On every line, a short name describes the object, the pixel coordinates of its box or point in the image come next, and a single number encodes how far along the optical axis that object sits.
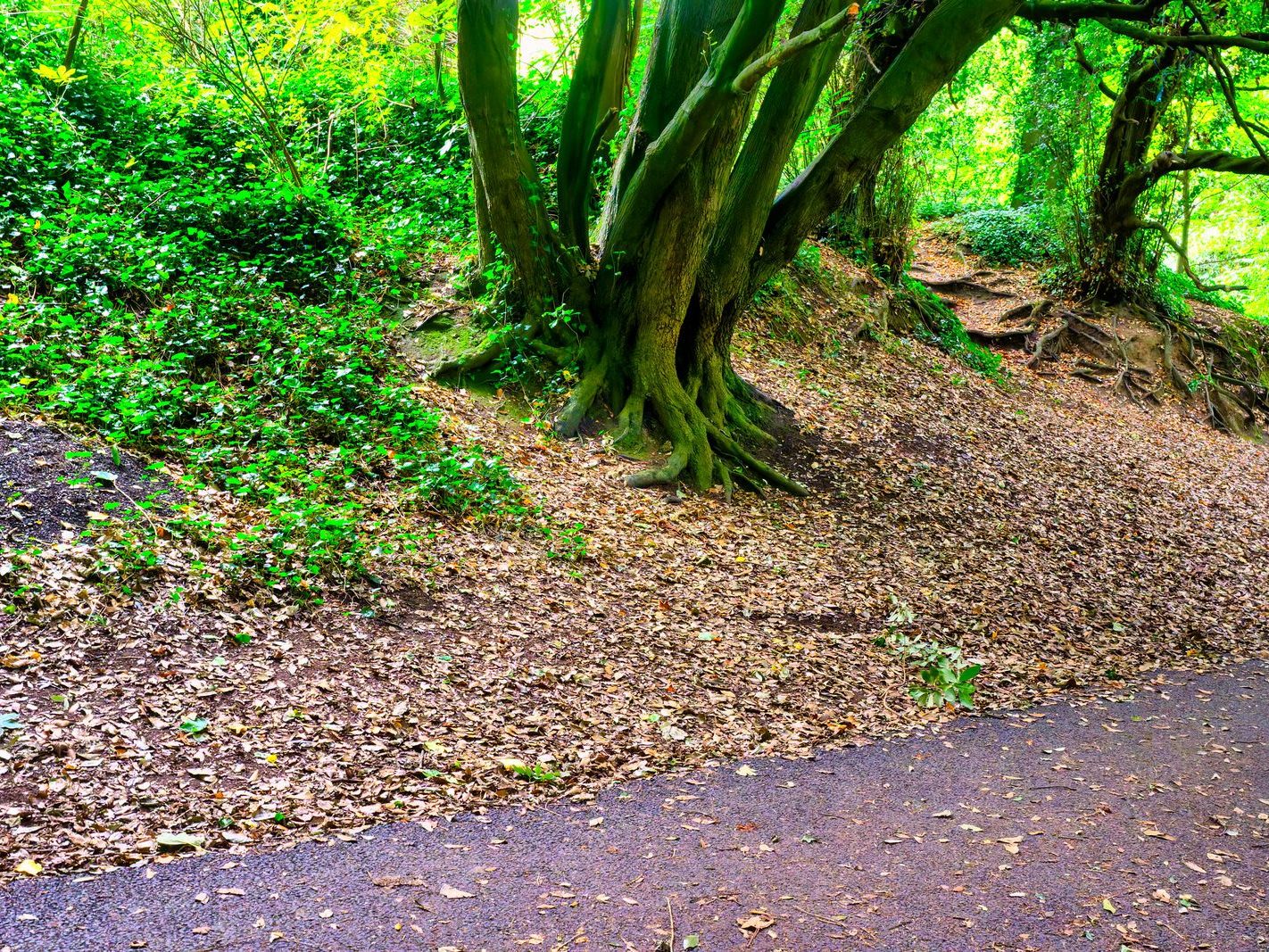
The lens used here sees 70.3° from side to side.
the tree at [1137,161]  12.64
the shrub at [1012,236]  20.33
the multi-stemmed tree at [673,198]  8.02
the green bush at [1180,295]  18.61
